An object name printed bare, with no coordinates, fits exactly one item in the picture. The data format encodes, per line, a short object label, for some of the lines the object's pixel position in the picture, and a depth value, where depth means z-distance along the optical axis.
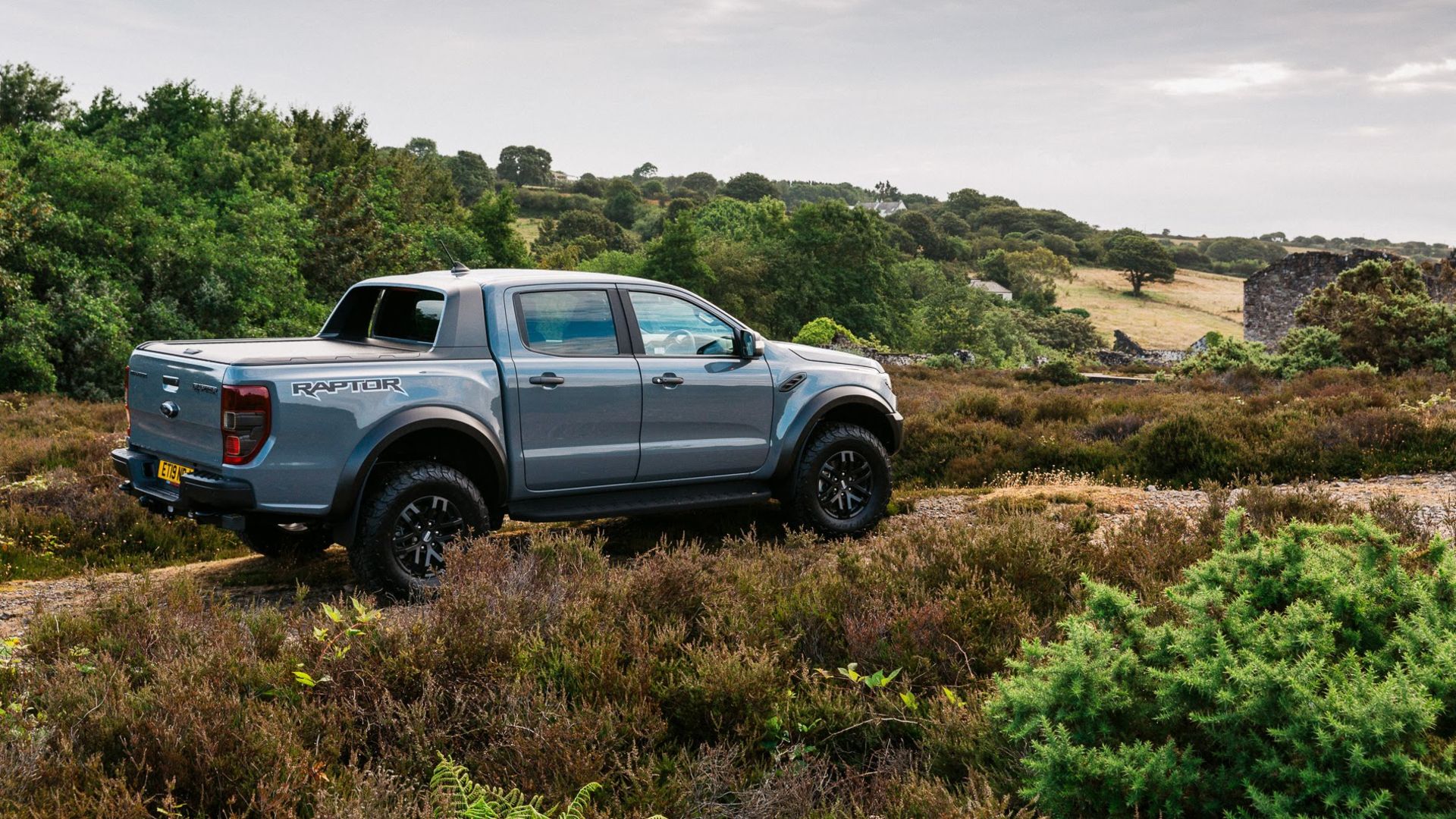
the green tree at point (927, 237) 125.06
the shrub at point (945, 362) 35.84
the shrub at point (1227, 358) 22.06
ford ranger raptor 6.20
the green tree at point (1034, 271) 104.00
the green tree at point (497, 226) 66.31
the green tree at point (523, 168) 157.50
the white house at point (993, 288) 104.38
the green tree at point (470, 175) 120.75
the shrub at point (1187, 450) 11.48
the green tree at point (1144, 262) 109.06
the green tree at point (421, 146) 133.62
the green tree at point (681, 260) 70.94
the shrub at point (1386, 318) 19.80
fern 3.23
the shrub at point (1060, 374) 28.48
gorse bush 2.94
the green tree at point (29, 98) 40.06
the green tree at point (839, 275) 76.12
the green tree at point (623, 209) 131.12
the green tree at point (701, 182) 179.59
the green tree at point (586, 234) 99.31
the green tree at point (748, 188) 148.91
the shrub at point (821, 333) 46.41
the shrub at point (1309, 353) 20.38
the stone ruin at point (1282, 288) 39.34
